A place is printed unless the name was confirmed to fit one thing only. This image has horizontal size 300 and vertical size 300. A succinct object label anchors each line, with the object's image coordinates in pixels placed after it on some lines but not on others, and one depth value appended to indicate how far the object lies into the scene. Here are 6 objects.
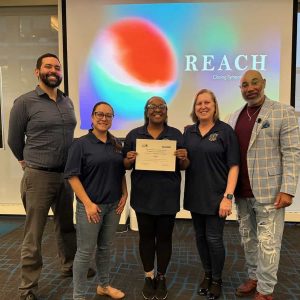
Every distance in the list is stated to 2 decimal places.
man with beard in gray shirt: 2.38
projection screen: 3.84
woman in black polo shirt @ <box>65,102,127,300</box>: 2.10
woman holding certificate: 2.25
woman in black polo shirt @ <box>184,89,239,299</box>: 2.26
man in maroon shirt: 2.17
